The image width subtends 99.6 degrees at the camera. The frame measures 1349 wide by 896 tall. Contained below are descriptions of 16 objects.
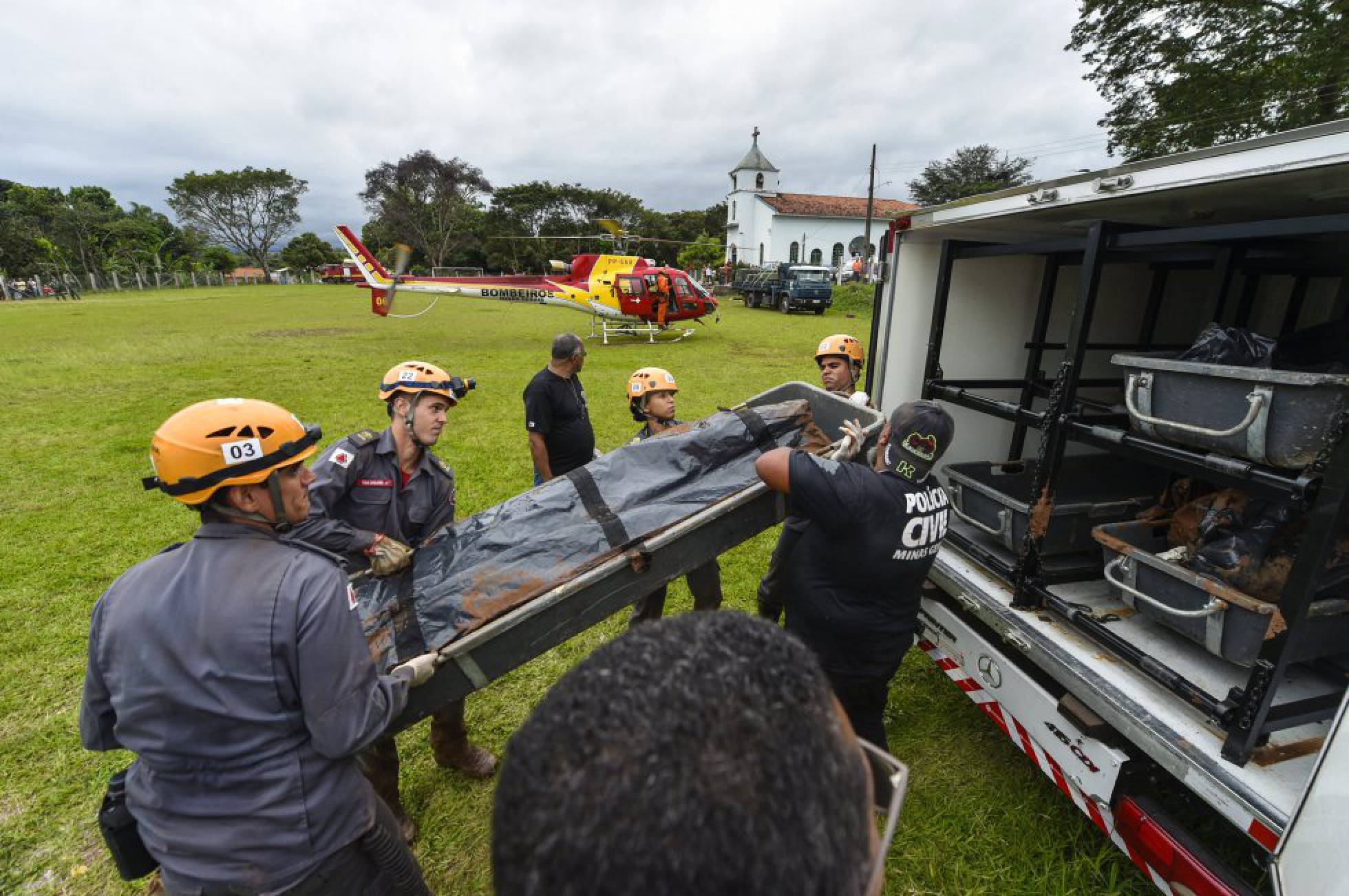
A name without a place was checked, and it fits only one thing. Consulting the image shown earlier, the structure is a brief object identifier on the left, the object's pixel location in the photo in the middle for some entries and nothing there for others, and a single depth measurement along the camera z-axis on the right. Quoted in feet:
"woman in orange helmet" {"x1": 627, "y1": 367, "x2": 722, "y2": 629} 13.10
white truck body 5.54
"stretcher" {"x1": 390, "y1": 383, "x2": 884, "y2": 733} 6.82
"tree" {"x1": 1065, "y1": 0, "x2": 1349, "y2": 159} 45.83
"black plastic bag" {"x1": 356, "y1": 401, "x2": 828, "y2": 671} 7.78
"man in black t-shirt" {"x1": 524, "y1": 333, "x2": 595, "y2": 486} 14.17
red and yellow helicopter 59.57
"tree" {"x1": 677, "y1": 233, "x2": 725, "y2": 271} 145.59
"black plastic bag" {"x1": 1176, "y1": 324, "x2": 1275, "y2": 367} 7.30
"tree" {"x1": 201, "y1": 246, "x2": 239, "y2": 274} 214.69
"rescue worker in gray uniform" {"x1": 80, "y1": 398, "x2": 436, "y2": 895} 4.75
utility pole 102.32
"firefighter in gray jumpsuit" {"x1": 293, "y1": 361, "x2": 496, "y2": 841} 8.41
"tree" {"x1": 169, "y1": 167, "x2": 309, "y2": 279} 194.39
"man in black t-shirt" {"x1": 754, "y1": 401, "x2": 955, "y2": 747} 7.20
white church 192.85
